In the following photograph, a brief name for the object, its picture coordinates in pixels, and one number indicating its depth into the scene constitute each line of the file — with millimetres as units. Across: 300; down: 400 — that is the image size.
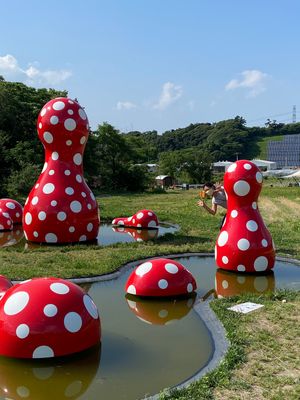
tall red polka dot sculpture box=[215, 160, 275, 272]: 8453
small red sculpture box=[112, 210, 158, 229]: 14344
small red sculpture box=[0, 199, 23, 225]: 14359
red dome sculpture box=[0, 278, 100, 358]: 4680
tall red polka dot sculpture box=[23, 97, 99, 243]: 10922
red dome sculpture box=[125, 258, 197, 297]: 6879
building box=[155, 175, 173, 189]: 56150
